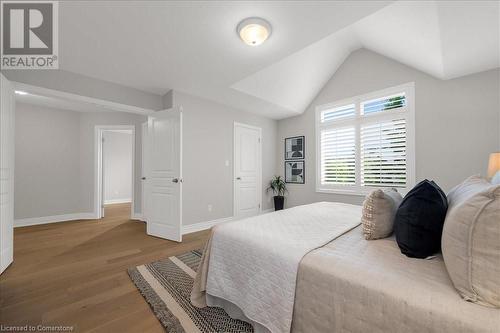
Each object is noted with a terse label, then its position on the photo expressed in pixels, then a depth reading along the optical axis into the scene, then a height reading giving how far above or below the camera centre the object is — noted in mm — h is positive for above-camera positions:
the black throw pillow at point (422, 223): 1053 -288
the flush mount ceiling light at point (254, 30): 2254 +1510
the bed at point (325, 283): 769 -524
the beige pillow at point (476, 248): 729 -302
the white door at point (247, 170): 4504 -69
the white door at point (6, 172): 2189 -51
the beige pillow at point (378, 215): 1347 -311
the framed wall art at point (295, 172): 4852 -120
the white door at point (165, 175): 3252 -133
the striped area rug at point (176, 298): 1444 -1087
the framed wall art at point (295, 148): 4863 +454
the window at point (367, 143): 3475 +452
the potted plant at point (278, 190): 5109 -571
